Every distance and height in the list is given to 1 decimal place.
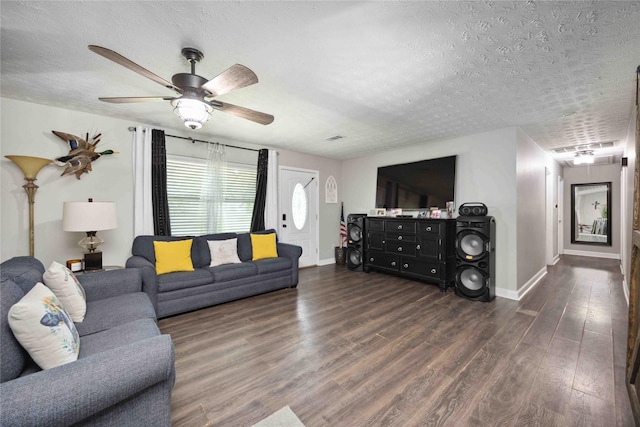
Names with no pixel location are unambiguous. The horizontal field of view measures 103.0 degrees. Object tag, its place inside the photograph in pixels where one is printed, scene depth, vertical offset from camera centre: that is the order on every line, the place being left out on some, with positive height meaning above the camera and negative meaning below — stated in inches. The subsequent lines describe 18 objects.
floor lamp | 105.7 +17.7
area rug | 58.2 -48.0
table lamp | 103.5 -3.1
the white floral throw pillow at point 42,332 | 44.5 -21.7
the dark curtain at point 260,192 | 179.9 +16.0
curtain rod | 137.1 +46.1
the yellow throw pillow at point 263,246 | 158.7 -20.2
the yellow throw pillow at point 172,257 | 125.9 -21.6
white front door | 205.3 +3.2
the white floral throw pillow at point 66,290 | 68.9 -21.3
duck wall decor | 119.1 +28.1
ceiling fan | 69.4 +36.8
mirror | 249.3 +3.3
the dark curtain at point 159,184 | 141.8 +17.0
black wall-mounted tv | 168.9 +22.7
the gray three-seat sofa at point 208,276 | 114.1 -31.6
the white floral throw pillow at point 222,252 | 144.6 -22.0
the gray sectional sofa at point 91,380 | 33.5 -25.6
